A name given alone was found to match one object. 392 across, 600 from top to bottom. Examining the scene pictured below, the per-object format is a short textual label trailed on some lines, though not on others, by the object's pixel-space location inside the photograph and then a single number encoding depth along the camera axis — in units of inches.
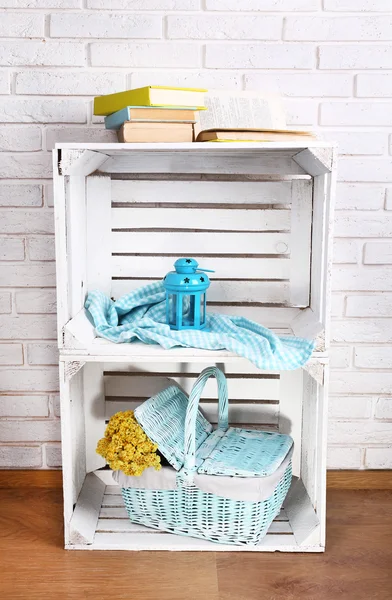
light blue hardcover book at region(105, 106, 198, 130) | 62.6
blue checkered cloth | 62.9
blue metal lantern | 67.2
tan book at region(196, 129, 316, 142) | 62.7
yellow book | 61.9
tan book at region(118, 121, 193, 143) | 63.1
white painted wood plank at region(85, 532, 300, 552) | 67.9
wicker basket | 66.7
